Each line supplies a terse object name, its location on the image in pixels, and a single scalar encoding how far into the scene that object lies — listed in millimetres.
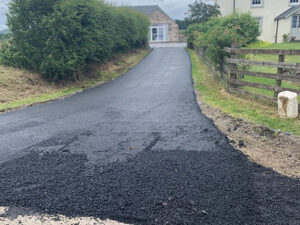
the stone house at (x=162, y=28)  44719
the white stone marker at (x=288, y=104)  5910
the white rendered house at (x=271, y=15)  26781
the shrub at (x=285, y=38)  26391
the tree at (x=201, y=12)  28766
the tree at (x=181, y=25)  63219
